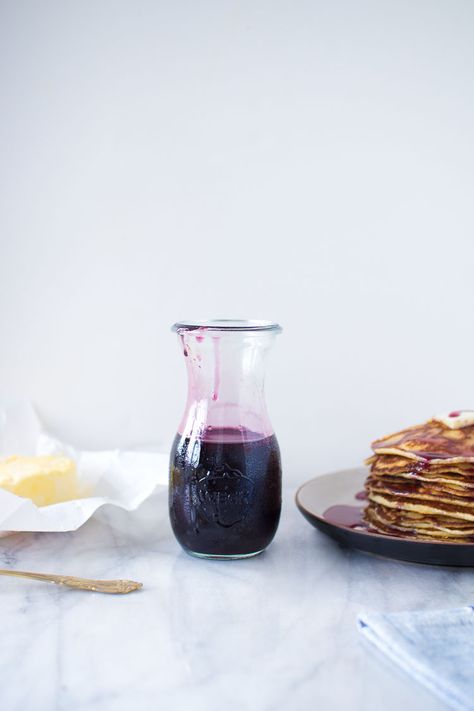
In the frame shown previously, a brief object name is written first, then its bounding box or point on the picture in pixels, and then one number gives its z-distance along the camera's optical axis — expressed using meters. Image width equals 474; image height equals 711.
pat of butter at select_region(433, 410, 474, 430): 1.17
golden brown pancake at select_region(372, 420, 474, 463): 1.11
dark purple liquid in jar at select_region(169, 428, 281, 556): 1.07
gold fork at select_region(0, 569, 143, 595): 1.00
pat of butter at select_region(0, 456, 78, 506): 1.22
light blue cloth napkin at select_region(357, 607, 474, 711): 0.73
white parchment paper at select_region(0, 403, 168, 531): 1.14
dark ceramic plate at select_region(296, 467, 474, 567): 1.02
